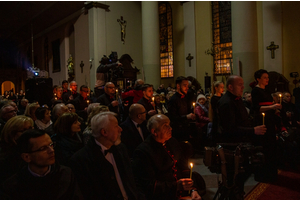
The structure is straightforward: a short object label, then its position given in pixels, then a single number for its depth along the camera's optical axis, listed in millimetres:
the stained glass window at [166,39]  17406
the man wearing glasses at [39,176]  1909
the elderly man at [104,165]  2334
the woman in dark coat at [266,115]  4227
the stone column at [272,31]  12445
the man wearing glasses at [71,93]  7375
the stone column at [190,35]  15930
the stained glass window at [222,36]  14969
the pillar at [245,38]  9500
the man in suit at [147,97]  5281
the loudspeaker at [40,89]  6941
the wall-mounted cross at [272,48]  12391
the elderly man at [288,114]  6035
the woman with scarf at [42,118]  4281
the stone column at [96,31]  14586
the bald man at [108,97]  5822
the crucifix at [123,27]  15414
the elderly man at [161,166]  2529
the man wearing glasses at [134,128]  3713
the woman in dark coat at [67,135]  2982
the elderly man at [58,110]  4152
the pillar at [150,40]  13383
